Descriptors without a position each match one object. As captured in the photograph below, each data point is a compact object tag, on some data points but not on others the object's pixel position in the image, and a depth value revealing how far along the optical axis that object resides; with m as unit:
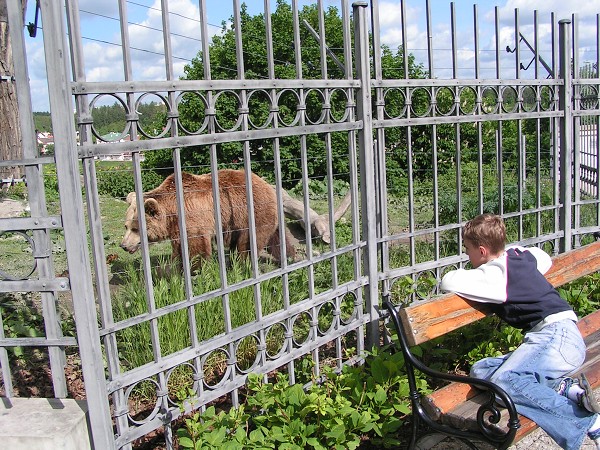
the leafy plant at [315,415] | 3.23
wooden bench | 2.99
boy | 3.08
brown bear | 6.44
